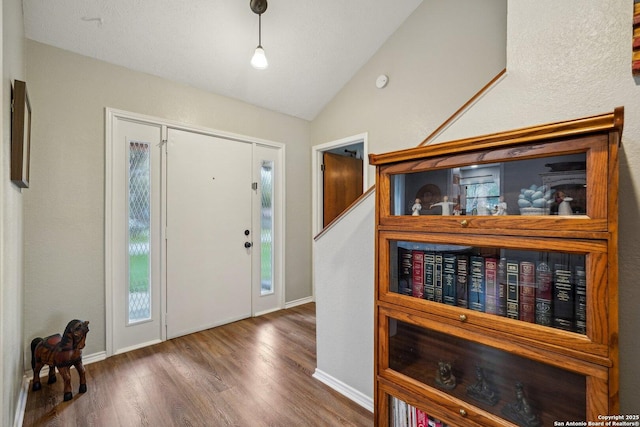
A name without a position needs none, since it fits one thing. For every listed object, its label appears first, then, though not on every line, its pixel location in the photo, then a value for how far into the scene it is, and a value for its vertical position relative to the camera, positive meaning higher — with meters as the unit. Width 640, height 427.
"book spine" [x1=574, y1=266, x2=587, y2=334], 0.92 -0.28
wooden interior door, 3.92 +0.45
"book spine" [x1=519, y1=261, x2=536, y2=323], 1.05 -0.29
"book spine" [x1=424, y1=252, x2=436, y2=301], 1.29 -0.28
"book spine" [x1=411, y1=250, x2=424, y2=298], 1.33 -0.28
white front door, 2.83 -0.18
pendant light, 2.33 +1.73
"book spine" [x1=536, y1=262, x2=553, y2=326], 1.02 -0.28
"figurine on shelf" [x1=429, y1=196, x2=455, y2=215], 1.25 +0.04
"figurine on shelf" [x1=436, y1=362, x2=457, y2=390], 1.25 -0.72
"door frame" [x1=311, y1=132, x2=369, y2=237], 3.88 +0.36
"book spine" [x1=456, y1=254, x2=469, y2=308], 1.21 -0.28
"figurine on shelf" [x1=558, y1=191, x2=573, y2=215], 0.97 +0.03
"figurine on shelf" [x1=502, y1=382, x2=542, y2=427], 1.07 -0.75
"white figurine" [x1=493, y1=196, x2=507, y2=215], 1.12 +0.03
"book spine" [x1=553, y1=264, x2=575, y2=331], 0.97 -0.29
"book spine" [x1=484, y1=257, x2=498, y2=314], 1.14 -0.28
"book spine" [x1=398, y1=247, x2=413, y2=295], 1.36 -0.27
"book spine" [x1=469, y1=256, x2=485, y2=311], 1.17 -0.29
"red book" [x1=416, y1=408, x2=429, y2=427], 1.29 -0.93
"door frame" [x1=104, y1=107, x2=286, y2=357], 2.45 +0.19
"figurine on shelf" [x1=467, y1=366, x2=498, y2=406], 1.15 -0.72
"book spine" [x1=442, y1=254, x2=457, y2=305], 1.24 -0.28
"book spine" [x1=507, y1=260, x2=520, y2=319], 1.09 -0.28
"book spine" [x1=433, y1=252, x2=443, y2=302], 1.27 -0.27
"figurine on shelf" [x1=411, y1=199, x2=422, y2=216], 1.33 +0.03
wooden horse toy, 1.92 -0.94
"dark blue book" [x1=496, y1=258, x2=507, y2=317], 1.11 -0.28
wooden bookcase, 0.88 -0.25
